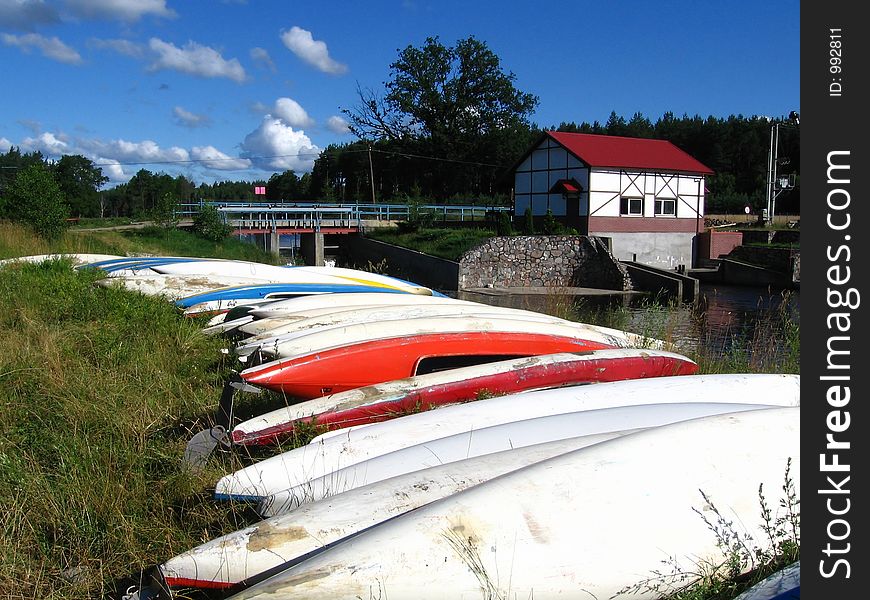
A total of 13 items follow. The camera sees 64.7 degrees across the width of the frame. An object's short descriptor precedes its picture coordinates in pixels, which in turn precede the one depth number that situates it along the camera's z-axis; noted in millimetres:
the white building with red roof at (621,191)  31391
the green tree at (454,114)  57594
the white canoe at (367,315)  4921
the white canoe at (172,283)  7543
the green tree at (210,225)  26734
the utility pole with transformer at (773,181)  38875
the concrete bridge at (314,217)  33250
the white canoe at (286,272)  8602
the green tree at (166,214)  26297
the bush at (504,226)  31234
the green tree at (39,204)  15578
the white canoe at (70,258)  9070
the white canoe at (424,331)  4258
